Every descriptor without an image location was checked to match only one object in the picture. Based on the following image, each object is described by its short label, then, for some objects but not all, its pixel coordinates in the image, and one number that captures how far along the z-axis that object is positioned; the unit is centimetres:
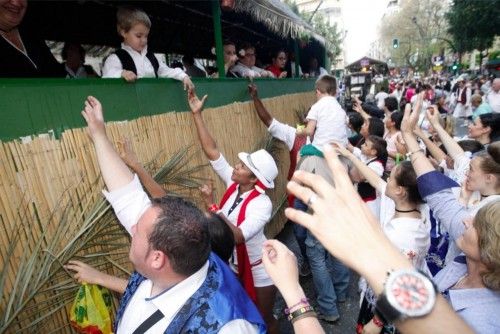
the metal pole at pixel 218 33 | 436
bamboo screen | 186
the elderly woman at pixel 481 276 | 148
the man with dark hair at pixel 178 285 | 152
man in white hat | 282
